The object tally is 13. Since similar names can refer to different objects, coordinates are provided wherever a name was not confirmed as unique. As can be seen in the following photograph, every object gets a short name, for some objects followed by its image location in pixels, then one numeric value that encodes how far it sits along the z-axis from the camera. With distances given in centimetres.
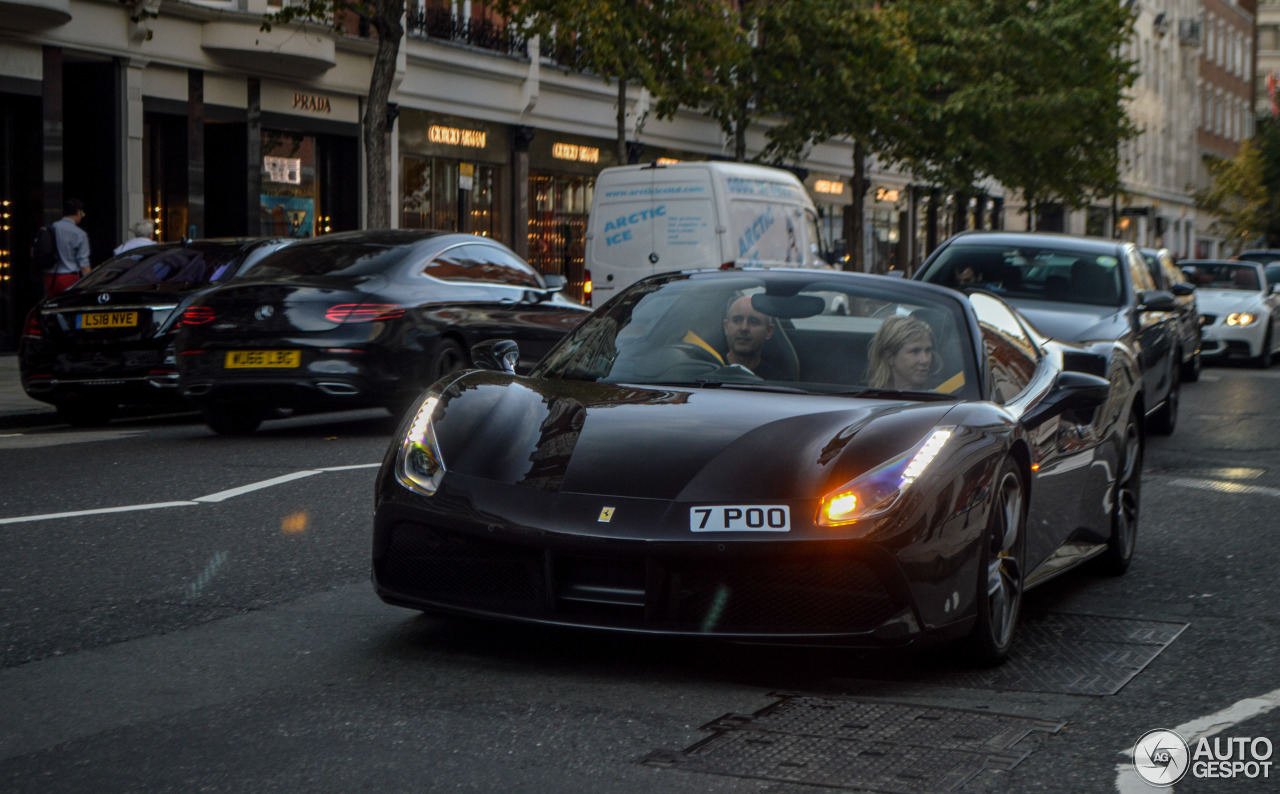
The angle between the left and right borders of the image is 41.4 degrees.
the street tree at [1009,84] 3744
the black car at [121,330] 1284
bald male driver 575
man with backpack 1933
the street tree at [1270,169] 7225
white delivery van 2056
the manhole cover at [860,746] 385
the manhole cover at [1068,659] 489
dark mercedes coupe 1137
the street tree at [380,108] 2012
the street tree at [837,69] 3334
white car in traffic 2344
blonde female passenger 561
